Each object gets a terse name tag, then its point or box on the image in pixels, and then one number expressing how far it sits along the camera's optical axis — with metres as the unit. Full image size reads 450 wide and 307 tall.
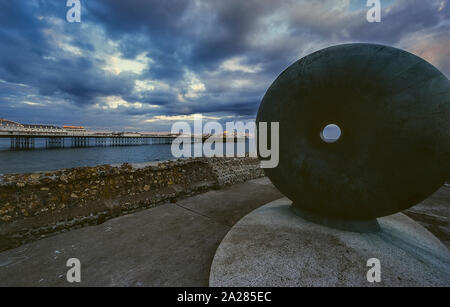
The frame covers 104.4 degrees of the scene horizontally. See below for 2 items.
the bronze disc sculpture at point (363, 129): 2.25
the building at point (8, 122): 91.62
